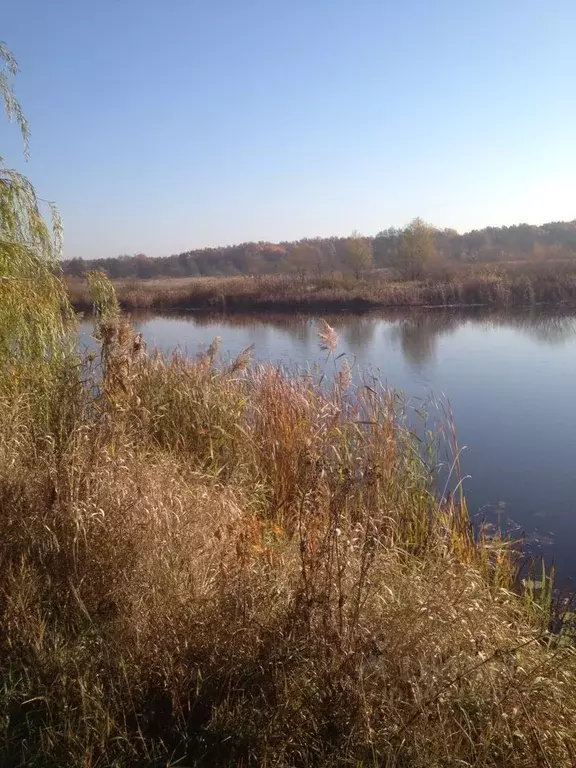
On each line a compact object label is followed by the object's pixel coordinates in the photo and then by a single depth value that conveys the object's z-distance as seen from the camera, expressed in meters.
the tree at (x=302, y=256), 50.69
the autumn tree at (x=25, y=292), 5.98
